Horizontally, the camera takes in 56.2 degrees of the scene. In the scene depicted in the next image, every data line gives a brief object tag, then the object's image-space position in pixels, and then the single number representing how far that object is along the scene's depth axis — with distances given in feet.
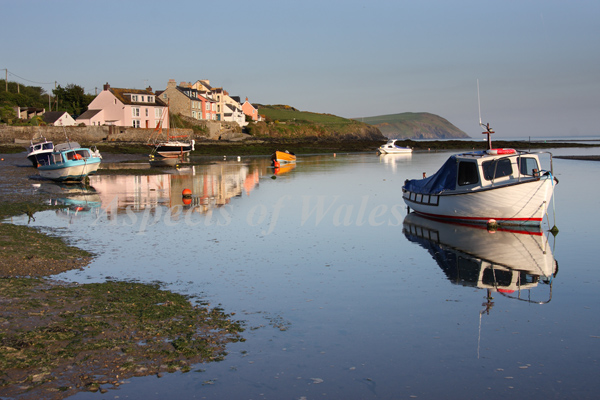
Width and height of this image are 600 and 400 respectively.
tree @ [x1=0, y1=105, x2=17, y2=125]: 258.57
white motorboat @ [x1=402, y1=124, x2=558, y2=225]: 66.85
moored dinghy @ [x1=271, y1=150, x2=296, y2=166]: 194.15
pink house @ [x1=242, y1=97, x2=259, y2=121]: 490.90
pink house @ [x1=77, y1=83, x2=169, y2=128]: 293.23
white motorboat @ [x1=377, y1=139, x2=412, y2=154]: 291.17
